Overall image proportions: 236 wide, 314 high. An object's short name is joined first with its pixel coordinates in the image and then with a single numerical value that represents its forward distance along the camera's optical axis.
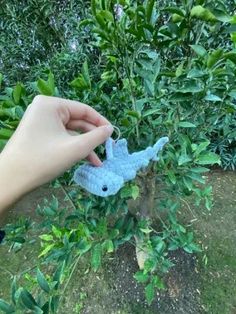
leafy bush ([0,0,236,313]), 0.59
